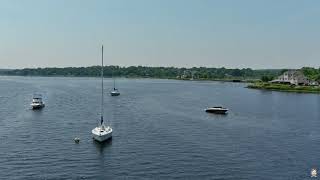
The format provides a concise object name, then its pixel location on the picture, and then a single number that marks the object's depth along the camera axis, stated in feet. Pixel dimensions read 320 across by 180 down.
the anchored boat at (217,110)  383.24
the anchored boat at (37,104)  394.46
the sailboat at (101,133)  230.68
